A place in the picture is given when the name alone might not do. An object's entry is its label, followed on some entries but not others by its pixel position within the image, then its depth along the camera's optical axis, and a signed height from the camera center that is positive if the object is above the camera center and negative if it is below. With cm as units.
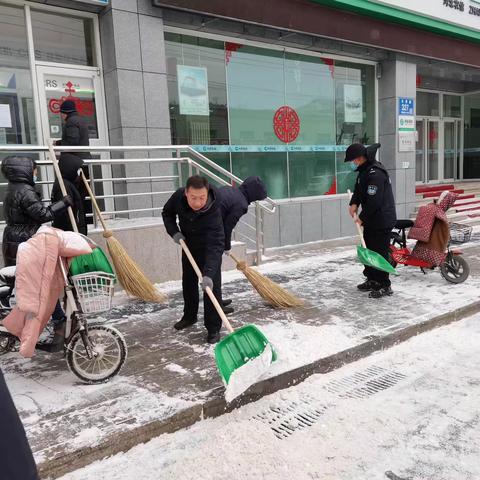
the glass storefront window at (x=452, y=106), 1639 +204
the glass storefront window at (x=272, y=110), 860 +130
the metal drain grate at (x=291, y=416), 304 -171
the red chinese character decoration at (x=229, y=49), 905 +246
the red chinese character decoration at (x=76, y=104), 730 +125
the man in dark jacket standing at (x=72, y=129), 535 +62
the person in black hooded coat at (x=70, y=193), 491 -12
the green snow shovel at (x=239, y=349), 323 -130
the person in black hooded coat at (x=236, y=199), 455 -26
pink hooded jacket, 316 -66
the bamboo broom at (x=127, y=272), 526 -109
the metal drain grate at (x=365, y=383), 352 -173
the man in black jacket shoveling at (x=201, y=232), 398 -53
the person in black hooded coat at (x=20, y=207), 391 -20
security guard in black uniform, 559 -47
